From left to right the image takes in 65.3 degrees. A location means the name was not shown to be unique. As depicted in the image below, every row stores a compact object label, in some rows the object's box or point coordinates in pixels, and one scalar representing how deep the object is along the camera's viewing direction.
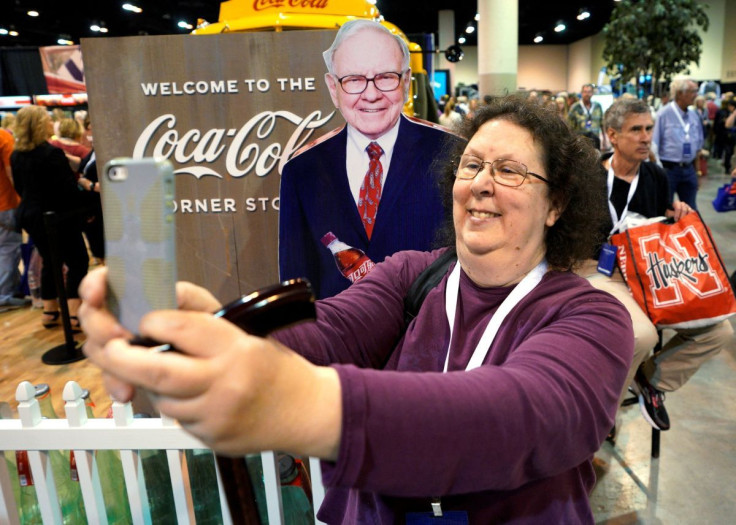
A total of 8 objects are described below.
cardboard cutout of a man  1.92
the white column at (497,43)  7.42
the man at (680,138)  5.32
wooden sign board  2.12
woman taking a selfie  0.50
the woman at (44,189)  4.31
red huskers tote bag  2.47
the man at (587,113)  7.77
